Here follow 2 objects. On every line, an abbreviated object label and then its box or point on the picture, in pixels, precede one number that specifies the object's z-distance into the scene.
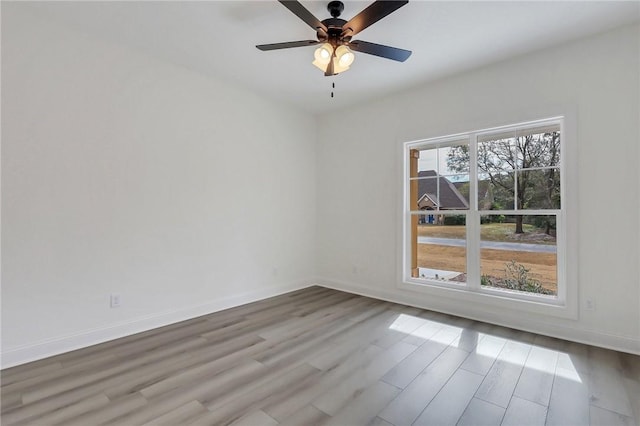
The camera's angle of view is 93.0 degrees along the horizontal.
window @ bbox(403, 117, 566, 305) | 3.15
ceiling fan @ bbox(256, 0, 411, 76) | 2.12
